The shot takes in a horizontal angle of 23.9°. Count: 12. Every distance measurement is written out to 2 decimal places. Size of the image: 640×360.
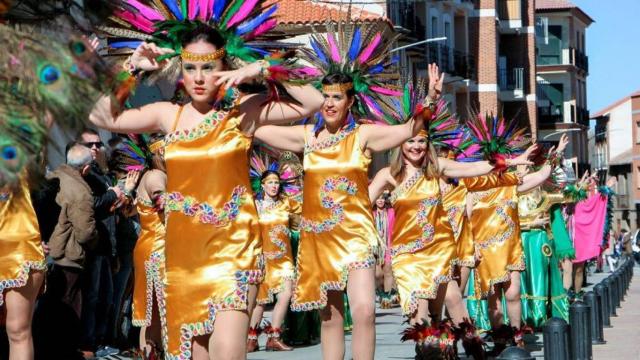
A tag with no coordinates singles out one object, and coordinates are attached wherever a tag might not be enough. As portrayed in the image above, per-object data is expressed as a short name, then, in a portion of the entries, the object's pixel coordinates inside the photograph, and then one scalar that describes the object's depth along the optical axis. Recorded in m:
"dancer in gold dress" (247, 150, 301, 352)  16.59
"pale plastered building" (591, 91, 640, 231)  119.00
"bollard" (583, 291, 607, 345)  14.99
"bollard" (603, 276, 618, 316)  19.80
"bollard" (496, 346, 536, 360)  7.77
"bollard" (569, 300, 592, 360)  13.06
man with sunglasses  13.21
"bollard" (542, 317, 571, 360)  10.24
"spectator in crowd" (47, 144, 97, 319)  13.09
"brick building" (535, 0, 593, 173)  92.69
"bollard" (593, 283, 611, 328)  17.66
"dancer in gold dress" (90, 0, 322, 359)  7.75
